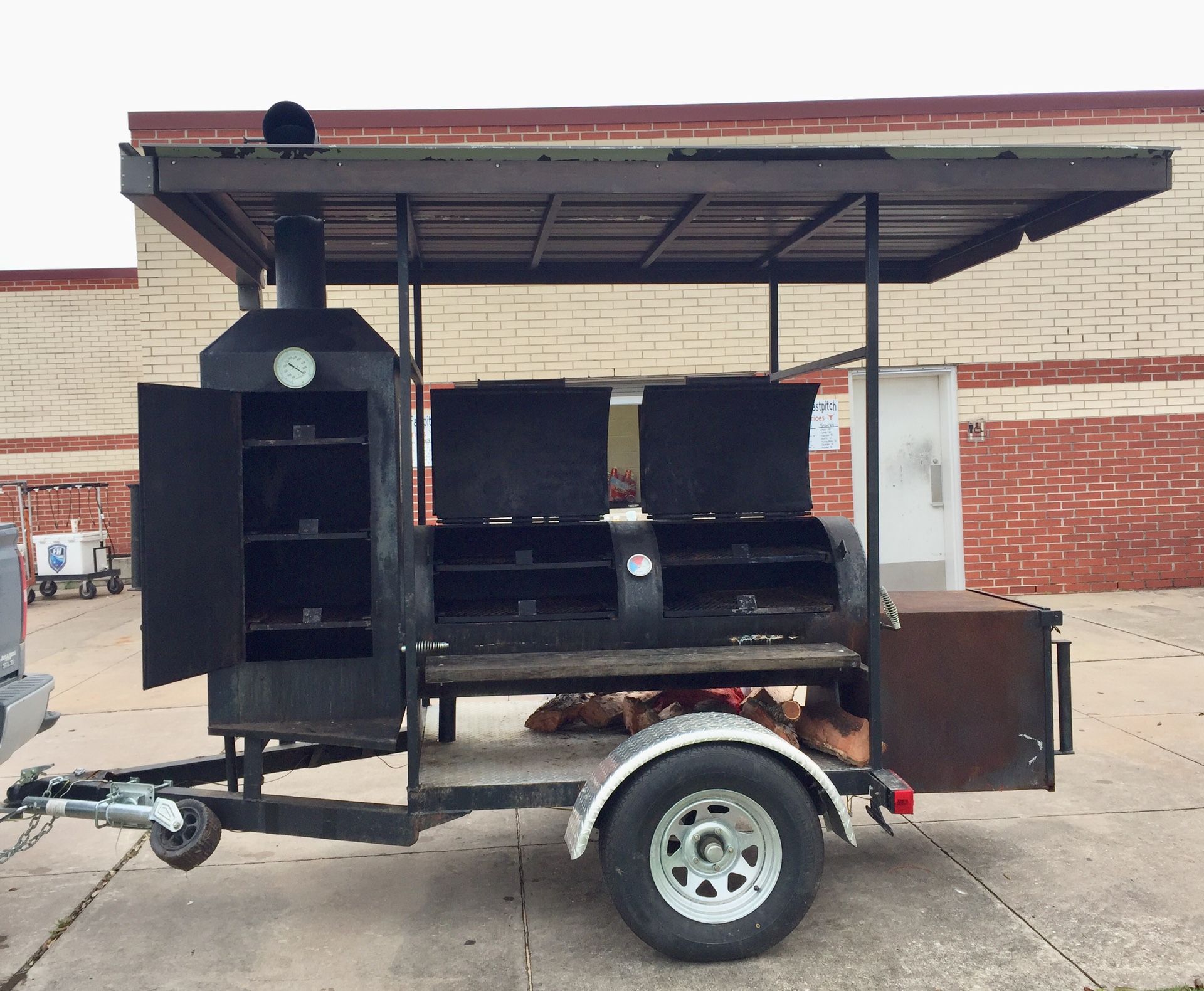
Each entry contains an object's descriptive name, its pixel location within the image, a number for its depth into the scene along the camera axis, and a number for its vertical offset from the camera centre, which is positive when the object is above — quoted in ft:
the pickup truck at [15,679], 12.48 -2.31
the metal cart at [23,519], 44.70 -0.70
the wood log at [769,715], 13.19 -2.98
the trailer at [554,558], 11.32 -0.85
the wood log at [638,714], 13.80 -3.06
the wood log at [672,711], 13.97 -3.04
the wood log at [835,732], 12.49 -3.10
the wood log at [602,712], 14.51 -3.14
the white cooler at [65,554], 42.88 -2.13
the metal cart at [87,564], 43.11 -2.70
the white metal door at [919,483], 35.65 +0.06
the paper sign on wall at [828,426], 34.96 +2.08
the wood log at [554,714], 14.56 -3.18
